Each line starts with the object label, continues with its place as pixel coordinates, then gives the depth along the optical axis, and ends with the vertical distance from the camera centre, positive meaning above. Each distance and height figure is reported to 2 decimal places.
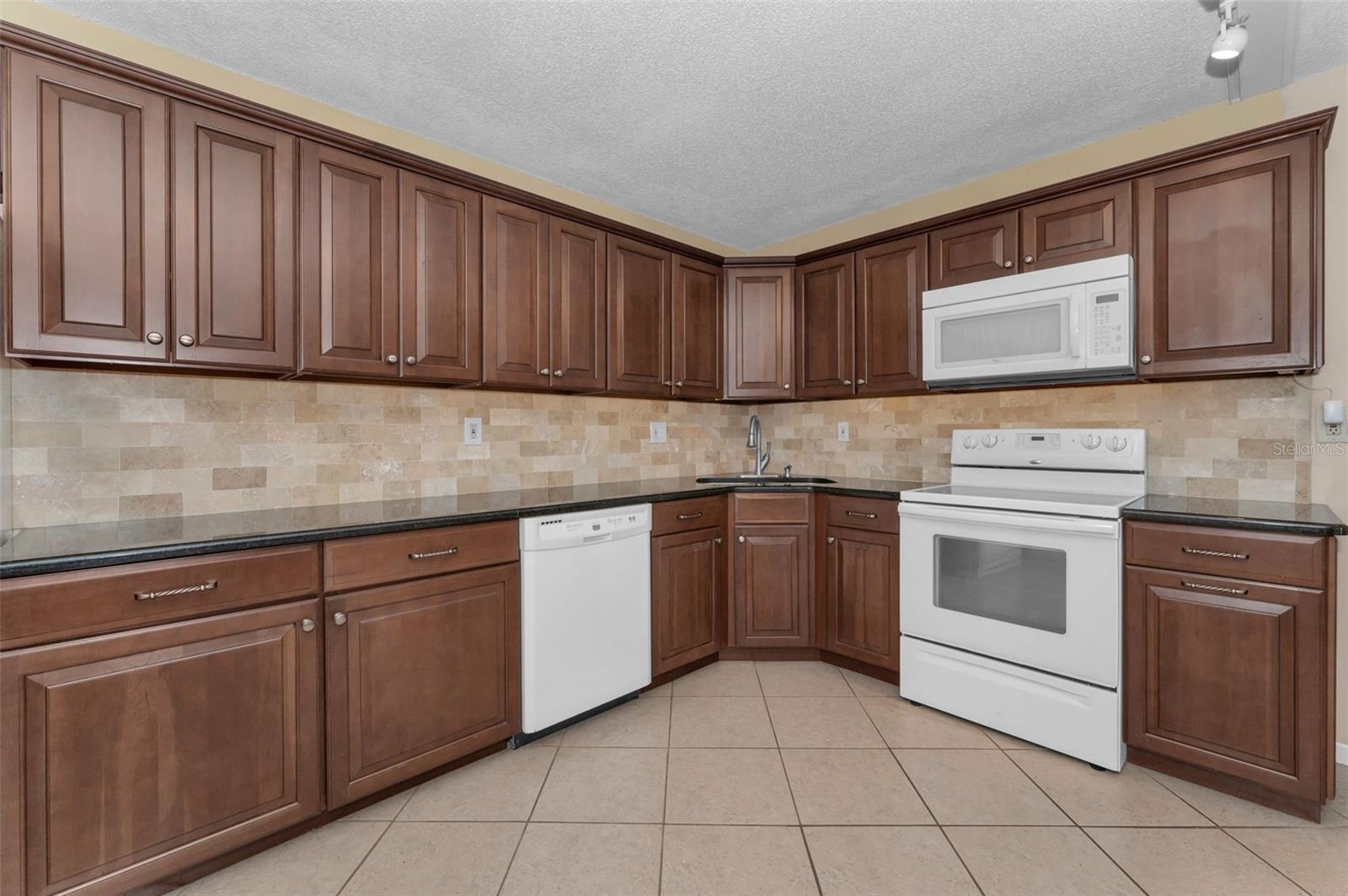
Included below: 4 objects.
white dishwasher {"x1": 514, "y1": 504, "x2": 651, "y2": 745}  2.18 -0.67
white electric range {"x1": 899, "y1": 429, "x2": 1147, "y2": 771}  2.03 -0.55
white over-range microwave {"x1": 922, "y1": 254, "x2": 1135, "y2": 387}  2.21 +0.50
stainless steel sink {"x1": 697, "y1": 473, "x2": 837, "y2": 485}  3.15 -0.19
